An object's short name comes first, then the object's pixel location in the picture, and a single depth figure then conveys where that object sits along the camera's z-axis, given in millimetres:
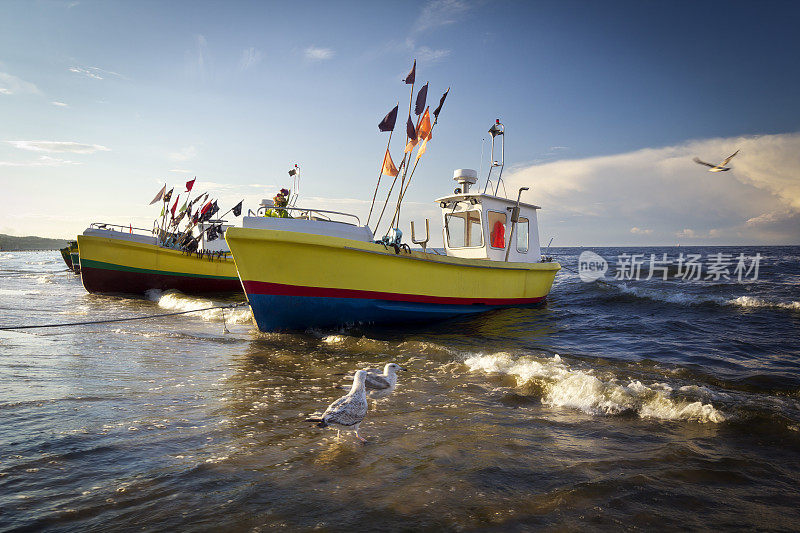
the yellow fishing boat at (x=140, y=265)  15336
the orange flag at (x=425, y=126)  10133
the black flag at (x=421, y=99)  10258
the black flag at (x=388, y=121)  10195
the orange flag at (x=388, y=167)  10164
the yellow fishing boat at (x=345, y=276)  7824
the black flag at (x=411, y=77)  10605
